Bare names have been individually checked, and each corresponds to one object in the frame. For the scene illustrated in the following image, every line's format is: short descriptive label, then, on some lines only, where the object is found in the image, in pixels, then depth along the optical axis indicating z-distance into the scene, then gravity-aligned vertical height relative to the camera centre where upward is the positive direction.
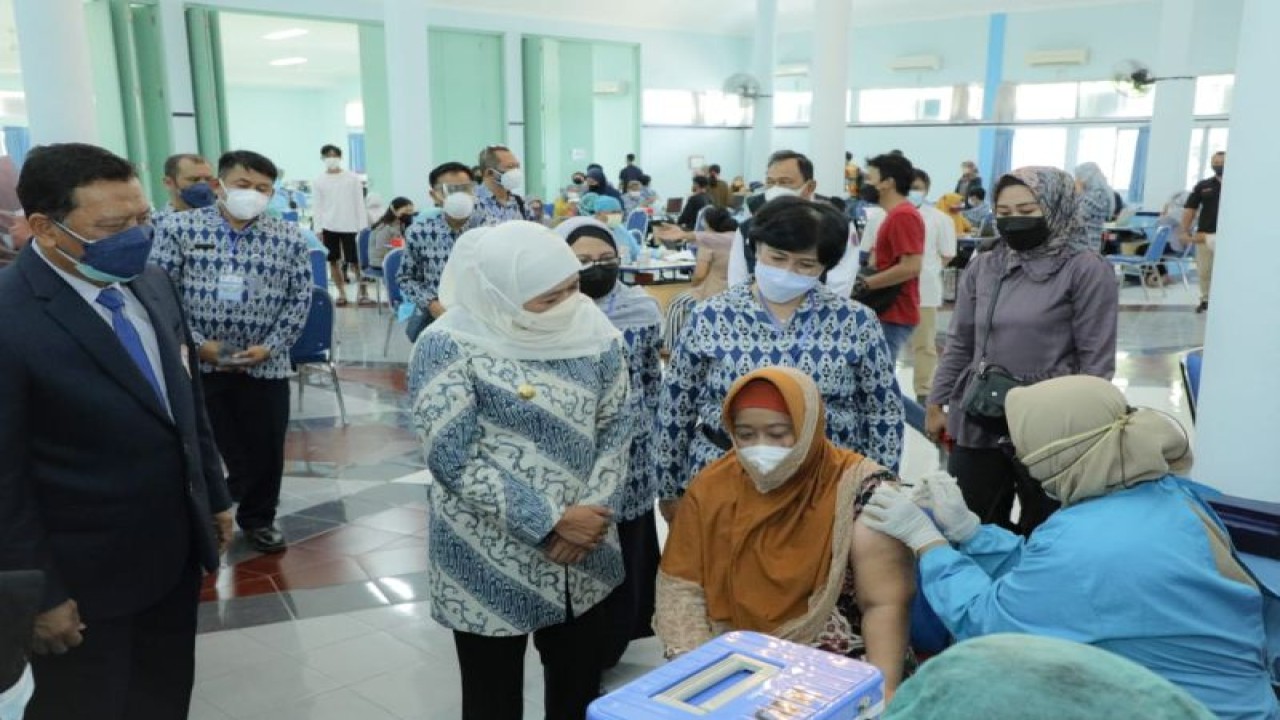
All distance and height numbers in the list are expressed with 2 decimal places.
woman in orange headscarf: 1.81 -0.76
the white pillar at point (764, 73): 17.36 +1.47
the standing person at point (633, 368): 2.67 -0.62
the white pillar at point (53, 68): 4.46 +0.39
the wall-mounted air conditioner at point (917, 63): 17.66 +1.69
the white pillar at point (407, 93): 9.41 +0.59
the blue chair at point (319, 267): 7.09 -0.84
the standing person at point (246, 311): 3.61 -0.60
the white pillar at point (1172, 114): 13.71 +0.59
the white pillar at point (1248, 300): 2.66 -0.41
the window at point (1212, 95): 14.88 +0.94
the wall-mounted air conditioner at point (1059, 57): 15.94 +1.63
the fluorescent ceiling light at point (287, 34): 15.70 +1.97
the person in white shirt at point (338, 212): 10.97 -0.67
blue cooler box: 0.98 -0.57
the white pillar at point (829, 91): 9.33 +0.61
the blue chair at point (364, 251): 9.43 -0.96
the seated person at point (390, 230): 8.79 -0.71
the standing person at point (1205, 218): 9.29 -0.60
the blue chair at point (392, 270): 6.89 -0.84
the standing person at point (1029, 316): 2.70 -0.46
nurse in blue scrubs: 1.48 -0.65
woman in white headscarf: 1.87 -0.60
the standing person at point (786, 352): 2.34 -0.48
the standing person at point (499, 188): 5.24 -0.19
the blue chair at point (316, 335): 5.46 -1.03
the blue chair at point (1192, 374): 3.21 -0.73
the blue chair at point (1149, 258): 10.39 -1.10
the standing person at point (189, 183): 4.11 -0.13
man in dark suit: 1.75 -0.57
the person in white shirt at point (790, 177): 4.39 -0.10
